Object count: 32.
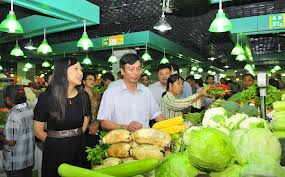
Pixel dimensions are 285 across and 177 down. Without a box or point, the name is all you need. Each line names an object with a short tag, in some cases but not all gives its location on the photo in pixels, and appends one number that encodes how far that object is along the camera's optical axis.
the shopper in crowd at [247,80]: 6.50
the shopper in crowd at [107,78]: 6.82
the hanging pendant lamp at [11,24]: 5.08
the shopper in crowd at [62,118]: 2.83
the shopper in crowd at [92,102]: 4.67
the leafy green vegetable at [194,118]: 2.43
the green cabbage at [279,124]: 1.44
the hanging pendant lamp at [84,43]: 7.02
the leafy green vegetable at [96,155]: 1.68
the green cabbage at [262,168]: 0.87
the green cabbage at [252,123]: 1.47
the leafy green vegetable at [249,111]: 1.97
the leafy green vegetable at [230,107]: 1.95
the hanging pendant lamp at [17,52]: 9.06
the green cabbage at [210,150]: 0.97
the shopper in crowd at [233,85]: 8.73
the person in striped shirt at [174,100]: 3.78
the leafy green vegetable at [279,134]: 1.38
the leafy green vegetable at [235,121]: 1.55
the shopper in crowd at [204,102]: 6.56
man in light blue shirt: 2.89
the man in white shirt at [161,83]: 4.82
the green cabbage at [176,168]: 1.06
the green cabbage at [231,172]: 0.98
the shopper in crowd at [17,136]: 3.80
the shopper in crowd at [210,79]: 9.82
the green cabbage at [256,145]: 1.04
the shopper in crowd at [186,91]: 6.03
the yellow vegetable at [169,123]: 2.02
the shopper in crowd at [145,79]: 8.53
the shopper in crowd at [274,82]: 5.80
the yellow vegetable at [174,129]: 1.96
